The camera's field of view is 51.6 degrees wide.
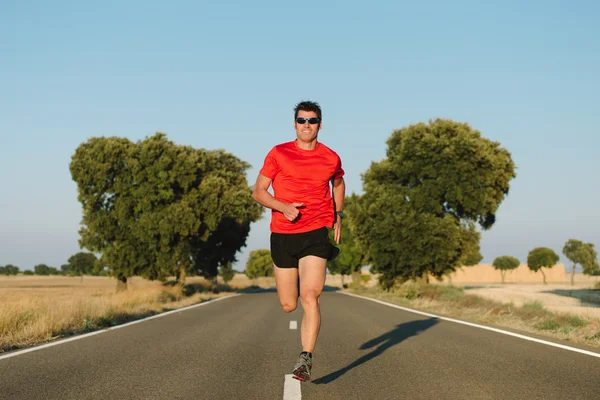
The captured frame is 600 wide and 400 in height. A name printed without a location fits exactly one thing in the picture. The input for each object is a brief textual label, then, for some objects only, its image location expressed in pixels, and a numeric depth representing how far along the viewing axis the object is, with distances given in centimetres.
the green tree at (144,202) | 3544
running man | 512
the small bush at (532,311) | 1518
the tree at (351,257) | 6069
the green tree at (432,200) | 3164
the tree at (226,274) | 8141
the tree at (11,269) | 13560
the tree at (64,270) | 13982
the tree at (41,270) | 14312
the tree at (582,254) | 8531
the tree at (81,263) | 10994
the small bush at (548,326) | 1218
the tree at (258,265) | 13475
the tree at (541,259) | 9612
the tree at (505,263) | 10525
